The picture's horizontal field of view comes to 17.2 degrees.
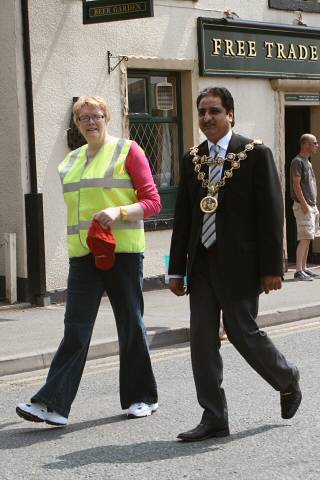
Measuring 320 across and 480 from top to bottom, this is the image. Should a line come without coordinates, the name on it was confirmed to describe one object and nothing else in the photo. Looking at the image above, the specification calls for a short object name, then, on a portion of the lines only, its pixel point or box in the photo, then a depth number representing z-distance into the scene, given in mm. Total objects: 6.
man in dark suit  5758
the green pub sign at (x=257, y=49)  14172
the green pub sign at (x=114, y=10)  11625
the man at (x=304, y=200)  14148
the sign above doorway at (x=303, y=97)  15547
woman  6324
